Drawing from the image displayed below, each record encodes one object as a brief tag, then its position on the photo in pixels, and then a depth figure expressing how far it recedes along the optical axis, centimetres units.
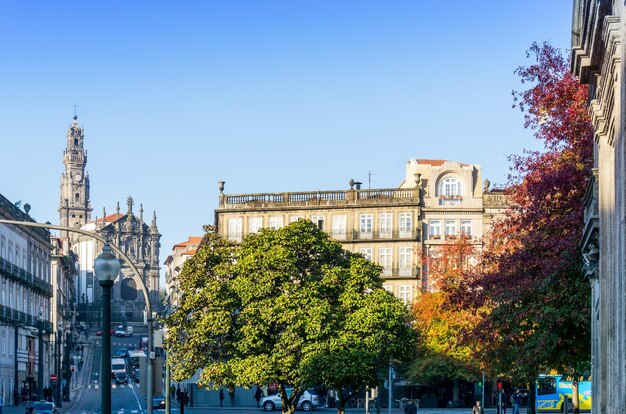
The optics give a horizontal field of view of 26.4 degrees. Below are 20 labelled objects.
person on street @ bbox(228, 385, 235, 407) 8834
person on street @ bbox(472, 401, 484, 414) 5750
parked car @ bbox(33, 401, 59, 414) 6060
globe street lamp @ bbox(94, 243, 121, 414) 2181
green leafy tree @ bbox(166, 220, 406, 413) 5131
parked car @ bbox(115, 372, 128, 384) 11919
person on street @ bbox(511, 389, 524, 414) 6806
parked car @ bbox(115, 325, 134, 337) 17750
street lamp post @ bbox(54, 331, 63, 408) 8300
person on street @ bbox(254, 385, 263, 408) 8550
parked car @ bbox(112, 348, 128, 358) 13695
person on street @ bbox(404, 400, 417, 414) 5737
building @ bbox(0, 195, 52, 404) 8731
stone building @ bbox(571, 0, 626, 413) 1891
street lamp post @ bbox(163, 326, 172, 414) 4747
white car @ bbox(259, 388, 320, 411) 7819
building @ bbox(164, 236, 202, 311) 17100
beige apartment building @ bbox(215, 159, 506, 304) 9756
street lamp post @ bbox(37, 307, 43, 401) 9450
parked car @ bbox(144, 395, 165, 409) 8181
